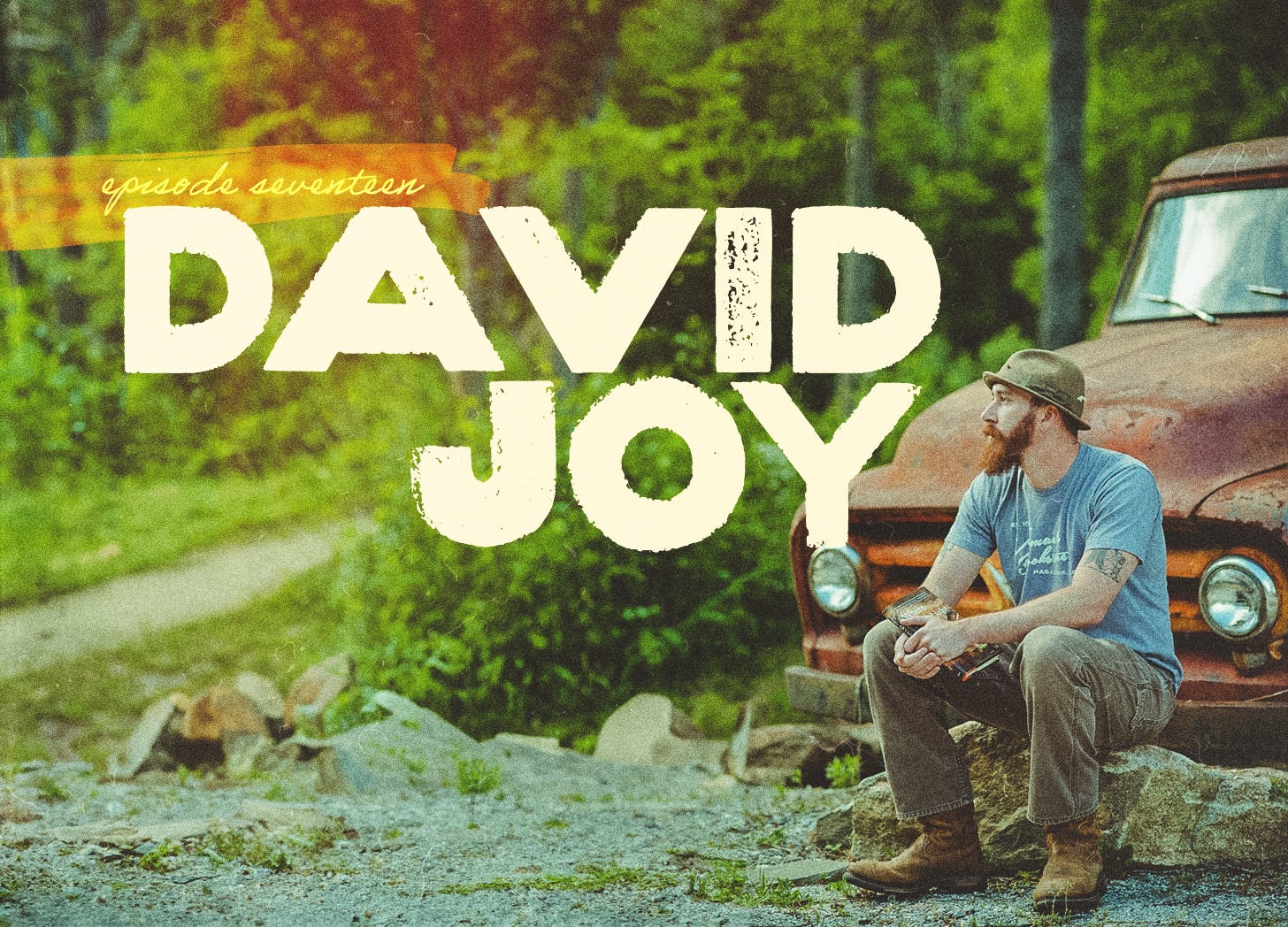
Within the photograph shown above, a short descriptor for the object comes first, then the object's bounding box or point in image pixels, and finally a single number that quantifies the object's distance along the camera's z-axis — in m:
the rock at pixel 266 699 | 7.36
